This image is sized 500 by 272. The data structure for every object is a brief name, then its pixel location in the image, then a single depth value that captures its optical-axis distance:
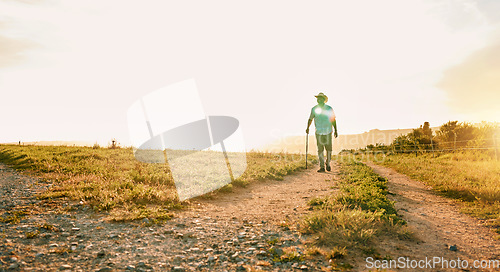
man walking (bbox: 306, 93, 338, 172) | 14.10
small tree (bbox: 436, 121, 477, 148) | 32.16
